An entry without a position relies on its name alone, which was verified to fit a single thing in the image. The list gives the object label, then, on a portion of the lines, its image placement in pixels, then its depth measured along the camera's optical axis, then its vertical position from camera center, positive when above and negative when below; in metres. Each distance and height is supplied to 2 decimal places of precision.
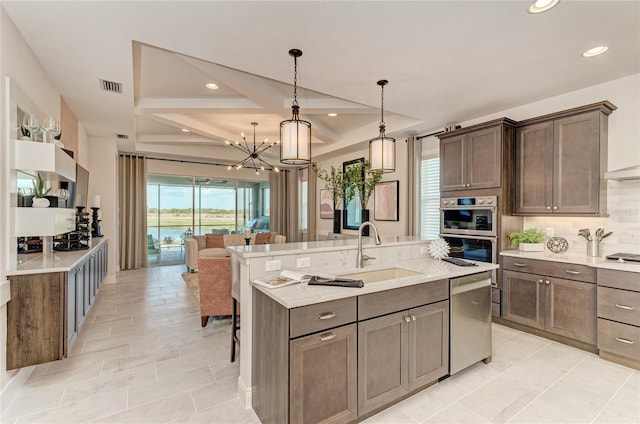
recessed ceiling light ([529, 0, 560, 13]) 2.00 +1.39
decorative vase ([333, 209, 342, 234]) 7.20 -0.24
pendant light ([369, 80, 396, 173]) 3.13 +0.60
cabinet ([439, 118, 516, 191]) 3.68 +0.72
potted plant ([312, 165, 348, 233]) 6.04 +0.45
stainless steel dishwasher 2.46 -0.95
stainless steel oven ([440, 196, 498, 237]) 3.73 -0.07
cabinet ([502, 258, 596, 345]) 3.00 -0.95
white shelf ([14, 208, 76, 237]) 2.38 -0.10
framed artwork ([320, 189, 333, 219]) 7.59 +0.16
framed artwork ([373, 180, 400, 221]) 5.68 +0.19
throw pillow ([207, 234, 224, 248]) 7.08 -0.72
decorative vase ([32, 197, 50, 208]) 2.65 +0.07
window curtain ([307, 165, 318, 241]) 8.09 +0.25
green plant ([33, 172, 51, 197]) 2.73 +0.20
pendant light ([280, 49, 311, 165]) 2.41 +0.57
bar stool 2.62 -1.06
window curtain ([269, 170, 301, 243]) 9.17 +0.19
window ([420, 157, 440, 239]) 5.05 +0.23
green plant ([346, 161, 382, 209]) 5.56 +0.55
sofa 6.52 -0.78
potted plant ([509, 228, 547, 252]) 3.62 -0.36
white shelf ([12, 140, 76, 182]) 2.32 +0.42
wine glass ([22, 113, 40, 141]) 2.48 +0.72
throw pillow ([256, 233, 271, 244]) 7.03 -0.66
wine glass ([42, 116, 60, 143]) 2.64 +0.74
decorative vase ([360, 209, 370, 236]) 5.48 -0.09
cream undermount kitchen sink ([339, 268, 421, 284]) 2.61 -0.58
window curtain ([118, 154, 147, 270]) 7.04 +0.00
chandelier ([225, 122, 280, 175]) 6.23 +1.37
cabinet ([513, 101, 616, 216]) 3.14 +0.55
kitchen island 1.88 -0.51
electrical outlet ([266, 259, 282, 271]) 2.26 -0.42
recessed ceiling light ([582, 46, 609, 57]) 2.60 +1.41
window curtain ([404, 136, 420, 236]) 5.20 +0.39
